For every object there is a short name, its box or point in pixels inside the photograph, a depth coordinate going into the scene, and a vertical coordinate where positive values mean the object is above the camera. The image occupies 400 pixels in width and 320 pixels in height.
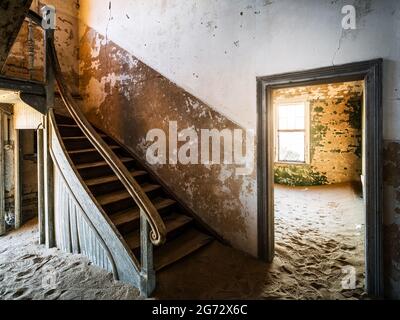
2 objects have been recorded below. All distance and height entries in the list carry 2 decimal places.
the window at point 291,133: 7.75 +0.85
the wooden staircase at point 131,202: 2.97 -0.58
